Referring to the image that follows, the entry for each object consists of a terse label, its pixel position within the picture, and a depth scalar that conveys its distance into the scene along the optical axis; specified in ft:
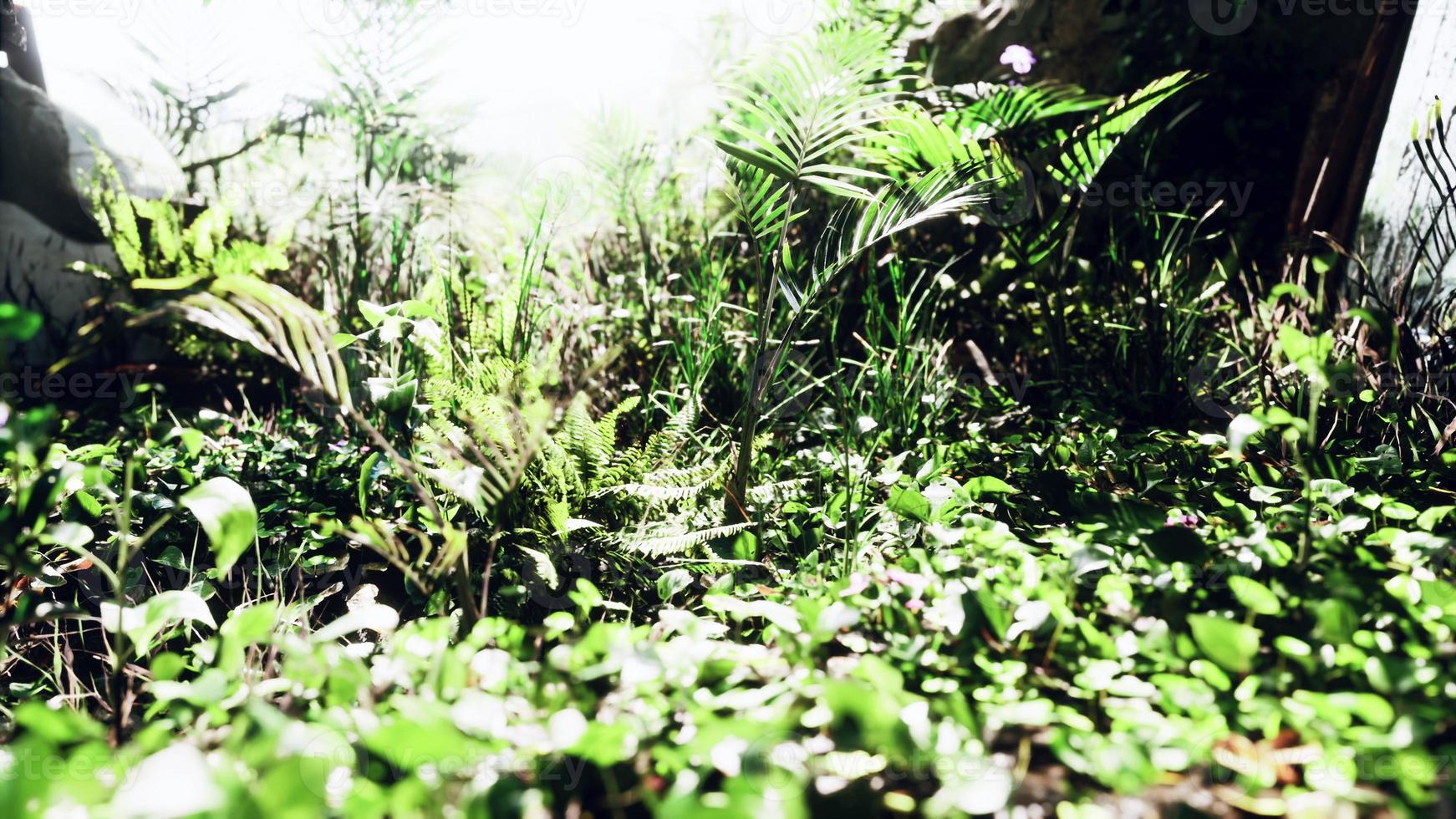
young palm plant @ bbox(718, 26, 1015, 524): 6.51
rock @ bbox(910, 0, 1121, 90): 13.88
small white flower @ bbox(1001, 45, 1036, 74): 11.52
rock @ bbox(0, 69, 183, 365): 11.60
